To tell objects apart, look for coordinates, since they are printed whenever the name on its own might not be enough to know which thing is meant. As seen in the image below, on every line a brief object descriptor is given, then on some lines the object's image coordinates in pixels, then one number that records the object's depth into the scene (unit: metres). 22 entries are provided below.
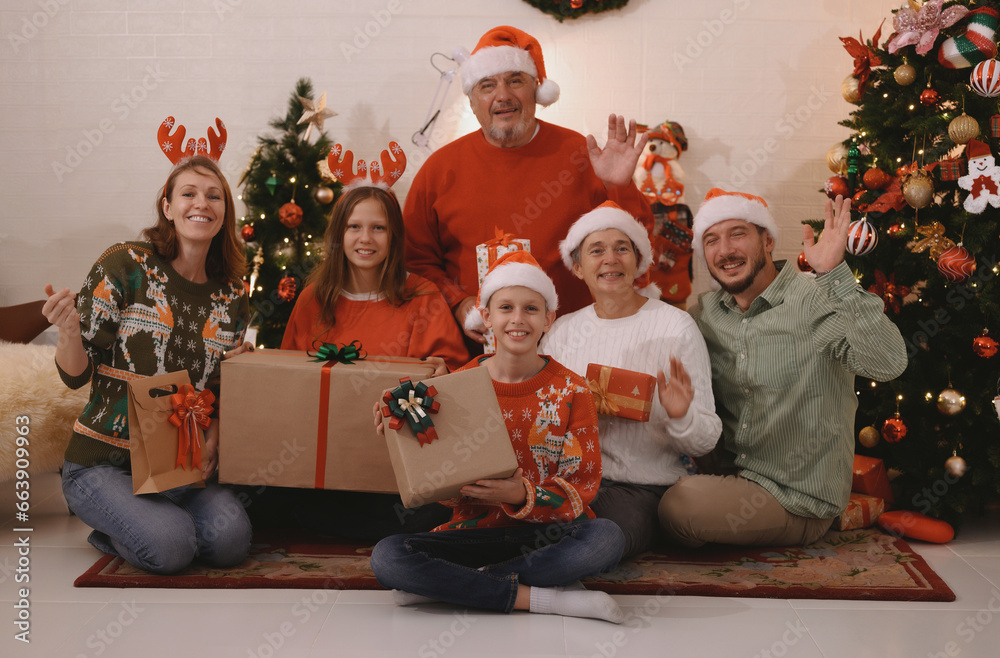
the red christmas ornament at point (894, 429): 2.89
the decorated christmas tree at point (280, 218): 3.69
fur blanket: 2.87
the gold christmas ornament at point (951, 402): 2.76
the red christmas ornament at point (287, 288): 3.59
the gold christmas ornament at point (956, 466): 2.80
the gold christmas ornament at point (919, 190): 2.83
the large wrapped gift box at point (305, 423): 2.42
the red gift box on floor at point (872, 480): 3.02
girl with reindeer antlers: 2.82
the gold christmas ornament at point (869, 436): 3.02
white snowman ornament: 2.69
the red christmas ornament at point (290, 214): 3.62
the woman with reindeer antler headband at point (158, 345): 2.42
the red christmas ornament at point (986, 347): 2.72
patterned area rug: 2.34
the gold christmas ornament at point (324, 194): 3.71
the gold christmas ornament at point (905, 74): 2.88
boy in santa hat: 2.16
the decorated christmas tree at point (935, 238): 2.73
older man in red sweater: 3.20
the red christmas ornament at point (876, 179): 2.97
